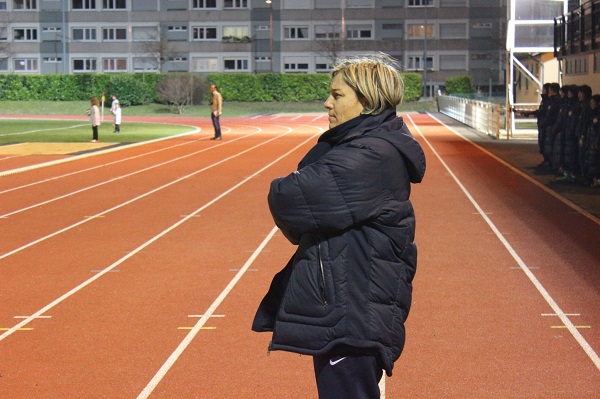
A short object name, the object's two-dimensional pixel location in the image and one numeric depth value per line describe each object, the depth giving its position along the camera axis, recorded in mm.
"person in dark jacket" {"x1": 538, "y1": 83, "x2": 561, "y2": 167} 20672
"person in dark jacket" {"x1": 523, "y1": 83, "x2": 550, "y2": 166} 21594
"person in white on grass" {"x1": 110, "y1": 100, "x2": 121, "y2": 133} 37031
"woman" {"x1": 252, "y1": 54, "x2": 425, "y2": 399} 3408
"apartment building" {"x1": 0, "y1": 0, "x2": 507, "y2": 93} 87812
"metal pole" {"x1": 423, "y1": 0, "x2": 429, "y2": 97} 77431
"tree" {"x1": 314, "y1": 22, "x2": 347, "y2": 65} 85250
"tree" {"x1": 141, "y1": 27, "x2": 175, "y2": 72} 85438
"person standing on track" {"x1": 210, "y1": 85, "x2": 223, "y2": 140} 32844
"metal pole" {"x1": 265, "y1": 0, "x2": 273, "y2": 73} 86938
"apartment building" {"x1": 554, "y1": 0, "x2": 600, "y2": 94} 23922
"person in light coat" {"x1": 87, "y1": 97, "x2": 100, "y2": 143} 31375
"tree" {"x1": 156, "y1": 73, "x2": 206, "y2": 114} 62625
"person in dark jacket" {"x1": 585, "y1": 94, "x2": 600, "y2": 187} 17250
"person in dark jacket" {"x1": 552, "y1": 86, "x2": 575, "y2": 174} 19375
